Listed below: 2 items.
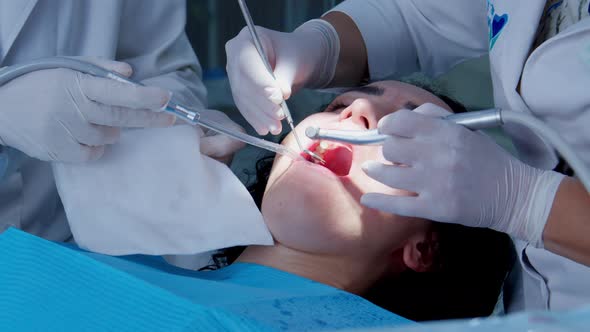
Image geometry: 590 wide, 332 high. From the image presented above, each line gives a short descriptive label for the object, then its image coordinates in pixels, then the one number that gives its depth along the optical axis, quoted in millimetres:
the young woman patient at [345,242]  928
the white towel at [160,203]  967
